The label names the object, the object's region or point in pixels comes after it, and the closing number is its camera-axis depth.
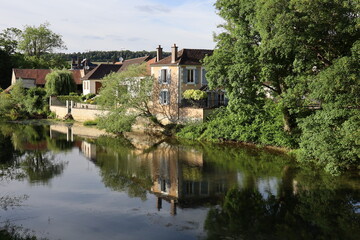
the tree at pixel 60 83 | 52.97
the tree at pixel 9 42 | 76.50
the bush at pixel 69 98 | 50.59
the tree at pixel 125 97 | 35.53
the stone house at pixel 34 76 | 64.25
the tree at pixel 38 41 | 77.44
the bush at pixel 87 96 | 53.62
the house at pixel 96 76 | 57.78
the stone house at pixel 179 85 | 37.62
